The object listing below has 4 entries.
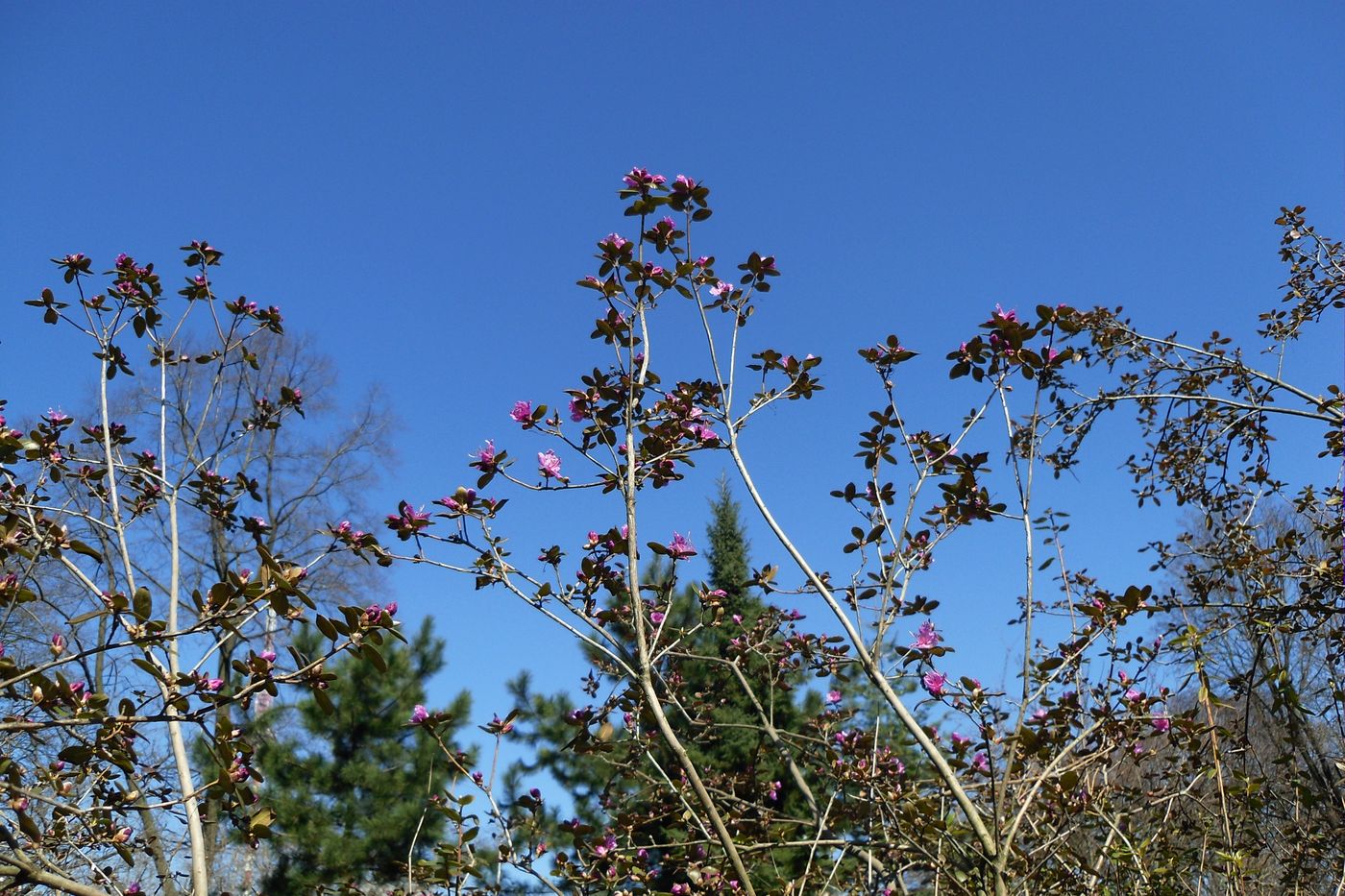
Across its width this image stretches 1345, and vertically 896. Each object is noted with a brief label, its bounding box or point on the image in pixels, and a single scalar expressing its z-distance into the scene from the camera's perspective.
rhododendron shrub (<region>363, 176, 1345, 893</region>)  2.12
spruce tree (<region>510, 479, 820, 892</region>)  8.34
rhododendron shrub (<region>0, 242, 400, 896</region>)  1.48
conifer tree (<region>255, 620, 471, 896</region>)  8.25
